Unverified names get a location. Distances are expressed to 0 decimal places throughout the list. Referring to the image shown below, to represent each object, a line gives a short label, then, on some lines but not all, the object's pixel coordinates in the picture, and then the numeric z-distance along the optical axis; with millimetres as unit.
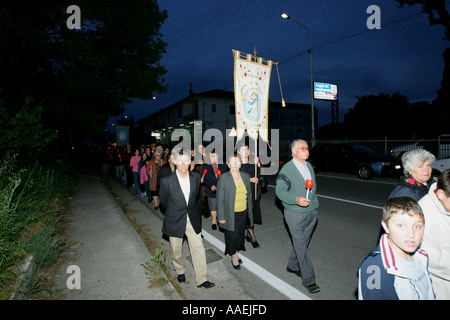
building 35812
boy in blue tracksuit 1442
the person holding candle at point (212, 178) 5689
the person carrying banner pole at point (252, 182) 4477
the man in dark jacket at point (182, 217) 3209
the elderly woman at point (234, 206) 3576
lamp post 15773
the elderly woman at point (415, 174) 2445
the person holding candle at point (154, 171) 6951
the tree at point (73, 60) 9867
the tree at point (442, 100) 16172
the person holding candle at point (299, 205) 3082
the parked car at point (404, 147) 14938
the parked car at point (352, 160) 10797
